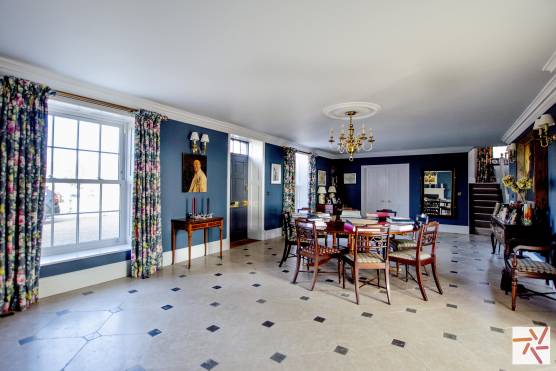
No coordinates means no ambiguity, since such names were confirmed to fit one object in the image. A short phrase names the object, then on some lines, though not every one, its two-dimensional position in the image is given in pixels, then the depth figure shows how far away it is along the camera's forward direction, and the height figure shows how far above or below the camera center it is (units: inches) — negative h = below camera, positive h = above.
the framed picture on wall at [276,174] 273.6 +14.2
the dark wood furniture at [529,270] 117.3 -33.0
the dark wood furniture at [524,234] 148.1 -23.0
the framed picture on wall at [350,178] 387.5 +15.6
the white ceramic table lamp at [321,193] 339.3 -4.9
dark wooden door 249.6 -7.9
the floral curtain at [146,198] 156.6 -6.1
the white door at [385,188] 352.8 +2.3
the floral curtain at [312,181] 330.3 +9.2
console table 174.6 -23.9
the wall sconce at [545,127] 137.4 +32.4
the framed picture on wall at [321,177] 356.5 +15.0
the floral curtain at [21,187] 111.7 -0.4
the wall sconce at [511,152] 227.1 +31.9
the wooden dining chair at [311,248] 143.0 -31.3
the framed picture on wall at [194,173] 192.1 +9.9
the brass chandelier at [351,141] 161.5 +28.0
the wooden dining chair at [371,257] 125.1 -31.8
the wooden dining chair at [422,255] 130.4 -31.4
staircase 315.9 -17.1
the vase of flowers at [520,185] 172.6 +3.9
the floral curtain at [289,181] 283.9 +7.9
